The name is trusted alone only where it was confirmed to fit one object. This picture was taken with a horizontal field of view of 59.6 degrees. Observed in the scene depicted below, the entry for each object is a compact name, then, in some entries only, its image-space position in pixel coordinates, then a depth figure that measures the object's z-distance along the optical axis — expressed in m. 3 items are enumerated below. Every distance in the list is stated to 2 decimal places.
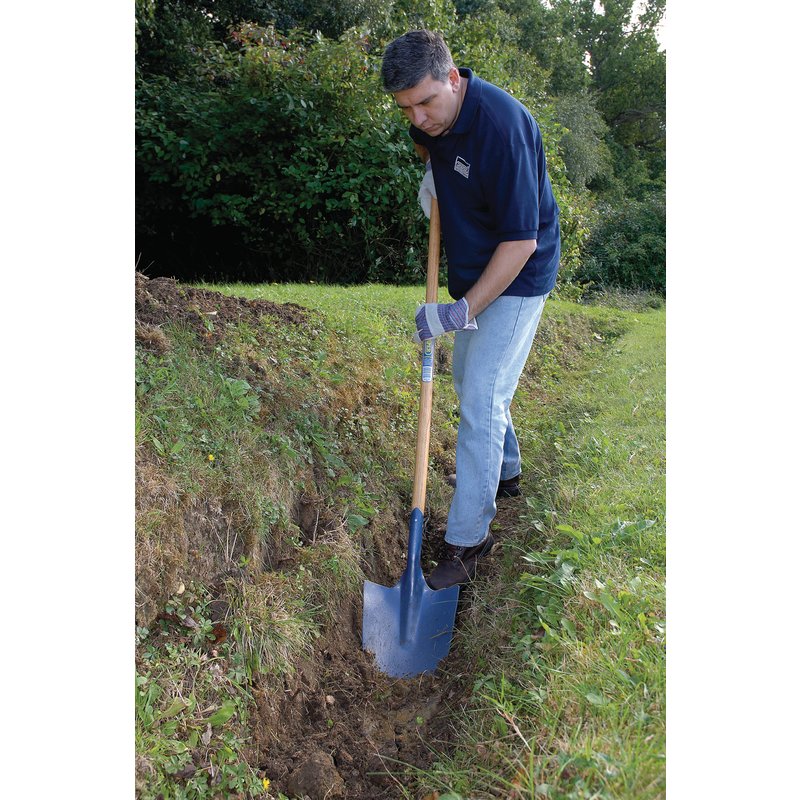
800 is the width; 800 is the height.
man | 2.82
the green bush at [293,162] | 7.69
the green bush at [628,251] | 16.31
